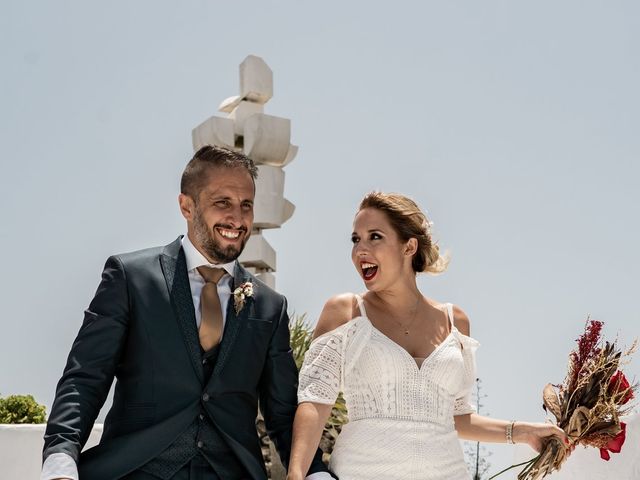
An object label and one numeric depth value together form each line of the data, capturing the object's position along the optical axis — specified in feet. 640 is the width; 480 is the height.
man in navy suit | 11.43
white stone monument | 41.06
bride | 13.28
